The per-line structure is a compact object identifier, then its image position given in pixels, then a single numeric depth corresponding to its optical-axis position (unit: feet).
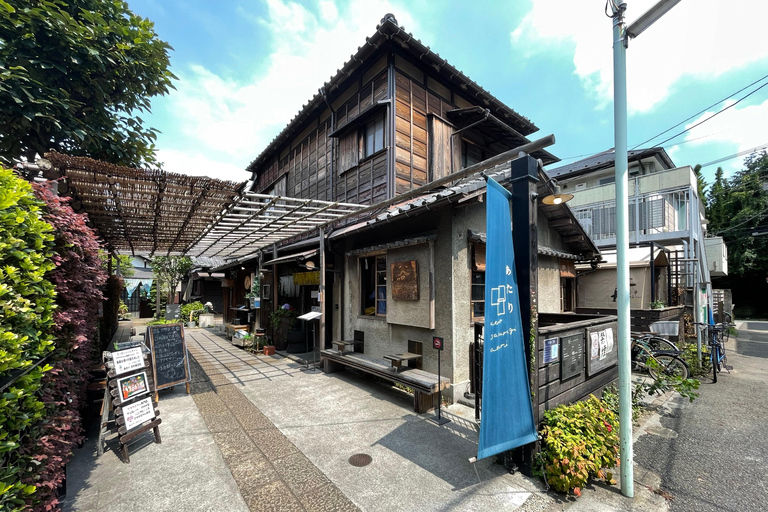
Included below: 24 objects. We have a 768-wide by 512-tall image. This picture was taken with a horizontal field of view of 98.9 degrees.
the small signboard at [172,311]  42.29
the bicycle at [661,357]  23.09
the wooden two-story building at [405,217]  20.54
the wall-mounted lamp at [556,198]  13.24
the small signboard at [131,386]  14.88
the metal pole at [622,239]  11.77
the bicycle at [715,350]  25.53
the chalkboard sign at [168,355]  21.30
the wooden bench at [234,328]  42.90
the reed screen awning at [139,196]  14.75
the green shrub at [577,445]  11.49
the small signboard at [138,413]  14.44
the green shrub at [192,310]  63.36
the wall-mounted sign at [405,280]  21.81
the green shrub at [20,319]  7.04
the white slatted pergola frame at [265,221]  21.16
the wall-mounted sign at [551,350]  13.82
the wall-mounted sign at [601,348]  17.02
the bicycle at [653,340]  27.04
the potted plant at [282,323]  35.72
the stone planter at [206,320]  62.64
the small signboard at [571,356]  14.76
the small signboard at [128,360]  15.29
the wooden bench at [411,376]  18.16
